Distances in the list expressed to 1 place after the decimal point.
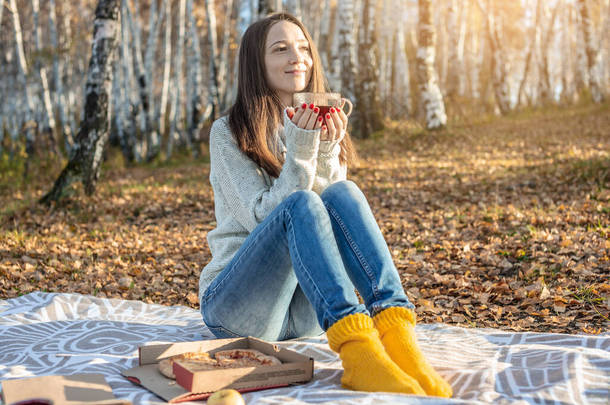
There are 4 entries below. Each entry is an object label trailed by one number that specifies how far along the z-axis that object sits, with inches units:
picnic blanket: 88.0
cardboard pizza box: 87.0
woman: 93.2
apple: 80.7
